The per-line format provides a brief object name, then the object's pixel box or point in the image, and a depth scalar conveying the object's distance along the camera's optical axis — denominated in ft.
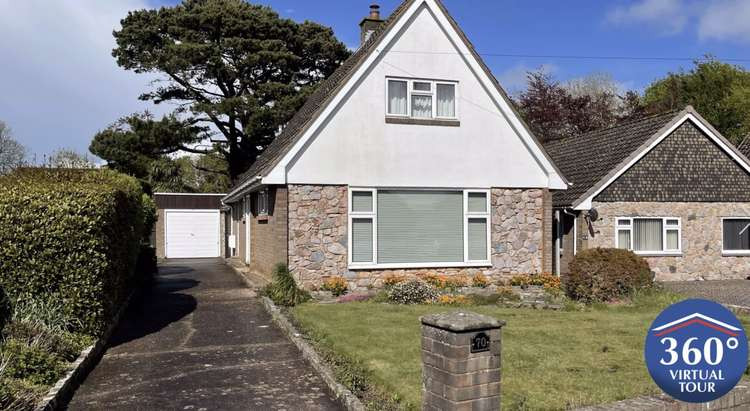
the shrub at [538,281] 54.44
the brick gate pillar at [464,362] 17.08
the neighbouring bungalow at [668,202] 65.46
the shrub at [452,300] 47.47
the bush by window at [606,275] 48.29
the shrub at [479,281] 53.47
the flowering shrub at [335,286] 49.28
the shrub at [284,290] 45.09
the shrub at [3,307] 27.73
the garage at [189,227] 107.55
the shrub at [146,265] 57.77
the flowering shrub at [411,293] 47.39
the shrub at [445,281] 51.39
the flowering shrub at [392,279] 50.80
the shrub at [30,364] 23.20
